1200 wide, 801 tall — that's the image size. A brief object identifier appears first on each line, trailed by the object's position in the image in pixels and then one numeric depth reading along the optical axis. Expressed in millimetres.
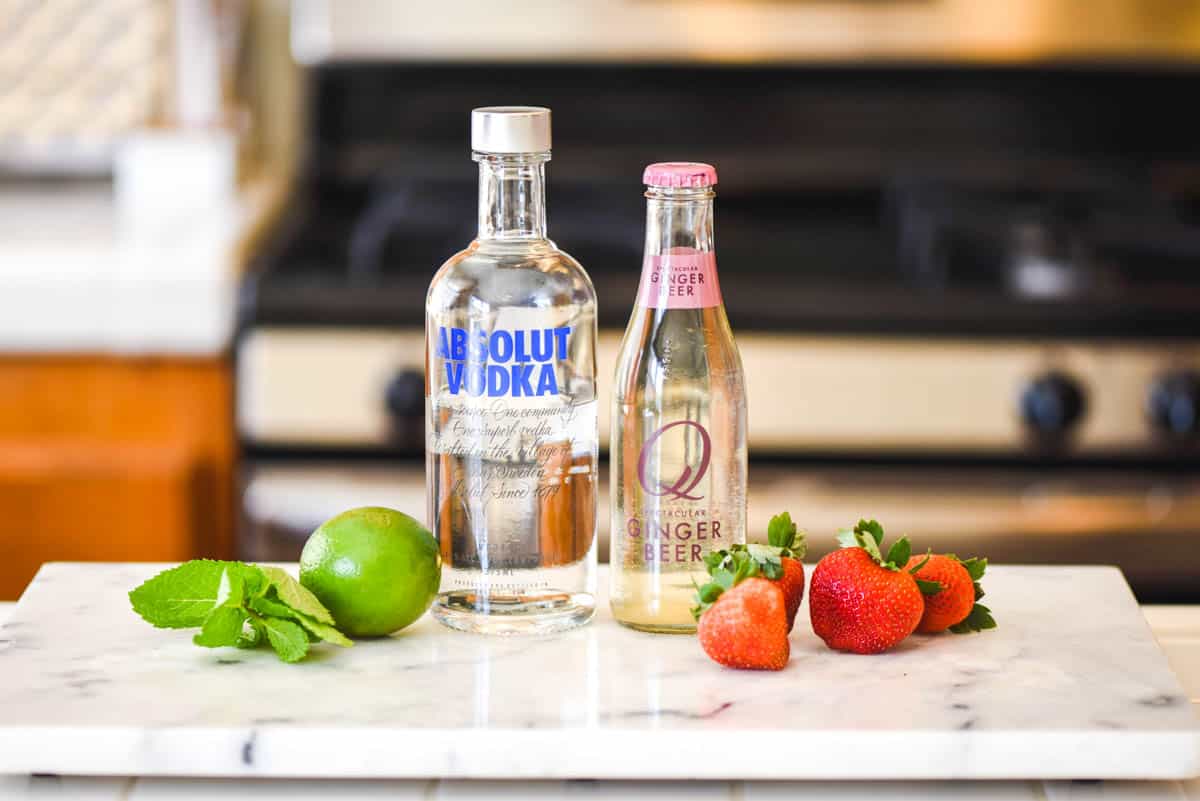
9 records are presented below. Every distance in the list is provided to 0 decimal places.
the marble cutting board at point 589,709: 1051
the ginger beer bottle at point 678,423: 1141
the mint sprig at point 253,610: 1113
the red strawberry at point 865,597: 1114
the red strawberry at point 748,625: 1093
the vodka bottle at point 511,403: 1135
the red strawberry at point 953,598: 1142
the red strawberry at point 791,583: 1119
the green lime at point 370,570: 1129
